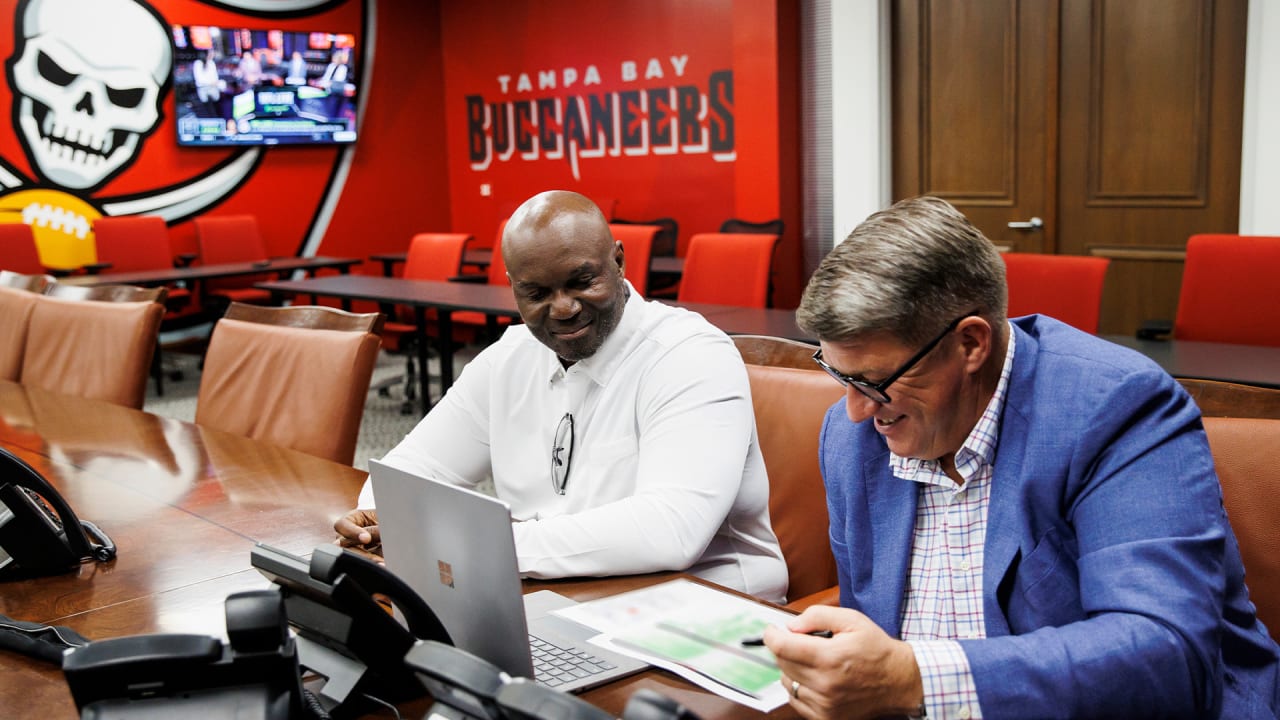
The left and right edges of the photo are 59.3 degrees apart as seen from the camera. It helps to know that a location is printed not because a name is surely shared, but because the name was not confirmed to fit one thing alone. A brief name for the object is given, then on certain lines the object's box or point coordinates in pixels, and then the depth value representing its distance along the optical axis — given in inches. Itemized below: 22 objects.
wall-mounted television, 322.3
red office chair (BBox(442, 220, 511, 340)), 249.4
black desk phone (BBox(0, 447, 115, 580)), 68.5
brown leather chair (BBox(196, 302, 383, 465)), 103.6
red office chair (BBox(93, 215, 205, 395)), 306.0
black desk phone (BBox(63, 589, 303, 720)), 37.2
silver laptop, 45.9
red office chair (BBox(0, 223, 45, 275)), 281.1
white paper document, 48.9
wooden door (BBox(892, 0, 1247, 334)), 195.6
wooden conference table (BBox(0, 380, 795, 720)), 56.3
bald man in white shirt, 65.3
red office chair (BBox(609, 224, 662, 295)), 212.8
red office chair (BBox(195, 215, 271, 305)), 327.6
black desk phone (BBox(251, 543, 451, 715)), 45.6
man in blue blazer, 42.7
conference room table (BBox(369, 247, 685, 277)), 266.7
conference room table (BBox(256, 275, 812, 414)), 176.1
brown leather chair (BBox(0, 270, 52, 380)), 146.9
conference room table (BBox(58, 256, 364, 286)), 278.5
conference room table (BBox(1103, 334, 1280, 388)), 109.9
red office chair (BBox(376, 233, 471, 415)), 257.6
